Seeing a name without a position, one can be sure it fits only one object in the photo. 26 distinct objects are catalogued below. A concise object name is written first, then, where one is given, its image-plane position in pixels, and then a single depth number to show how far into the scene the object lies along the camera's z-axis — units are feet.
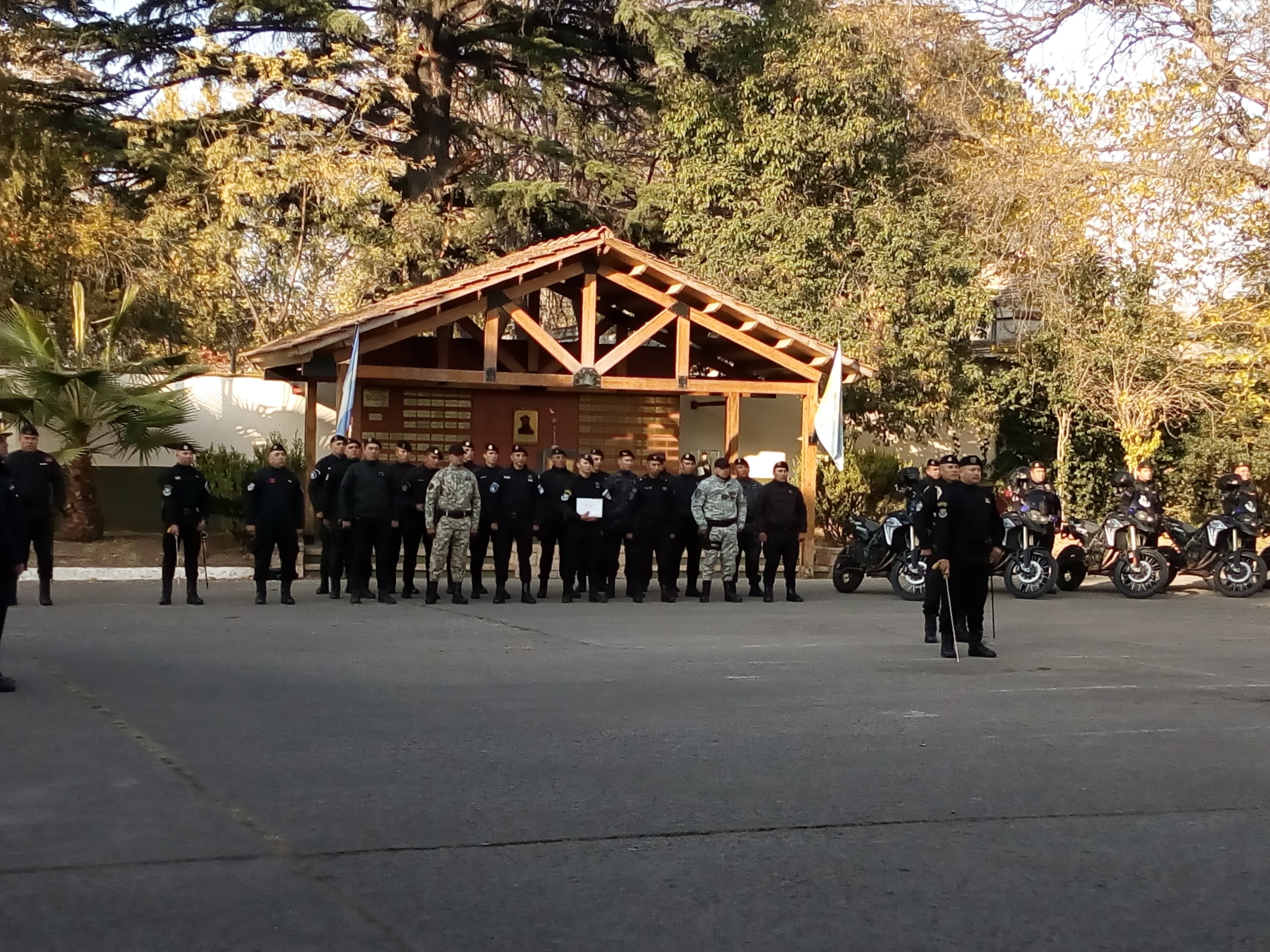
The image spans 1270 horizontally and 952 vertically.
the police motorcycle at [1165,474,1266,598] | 61.36
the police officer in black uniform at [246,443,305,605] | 50.14
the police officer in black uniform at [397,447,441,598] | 53.31
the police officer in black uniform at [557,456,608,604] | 54.39
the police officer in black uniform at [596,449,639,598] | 55.16
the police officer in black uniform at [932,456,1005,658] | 38.88
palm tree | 60.80
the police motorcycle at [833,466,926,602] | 56.75
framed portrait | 76.13
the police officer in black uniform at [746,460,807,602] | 56.13
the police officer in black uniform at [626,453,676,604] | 55.62
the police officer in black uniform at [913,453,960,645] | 38.96
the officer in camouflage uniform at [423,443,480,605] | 51.83
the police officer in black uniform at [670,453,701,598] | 56.80
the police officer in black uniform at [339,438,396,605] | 51.34
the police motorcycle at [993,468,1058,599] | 58.59
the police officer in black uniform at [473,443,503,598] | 53.78
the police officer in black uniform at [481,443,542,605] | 53.52
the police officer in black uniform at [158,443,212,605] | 48.91
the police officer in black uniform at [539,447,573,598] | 54.60
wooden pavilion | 65.10
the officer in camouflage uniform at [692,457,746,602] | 56.39
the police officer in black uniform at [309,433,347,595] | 53.88
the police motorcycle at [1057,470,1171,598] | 59.67
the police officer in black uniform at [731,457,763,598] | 57.00
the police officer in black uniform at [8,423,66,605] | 47.09
